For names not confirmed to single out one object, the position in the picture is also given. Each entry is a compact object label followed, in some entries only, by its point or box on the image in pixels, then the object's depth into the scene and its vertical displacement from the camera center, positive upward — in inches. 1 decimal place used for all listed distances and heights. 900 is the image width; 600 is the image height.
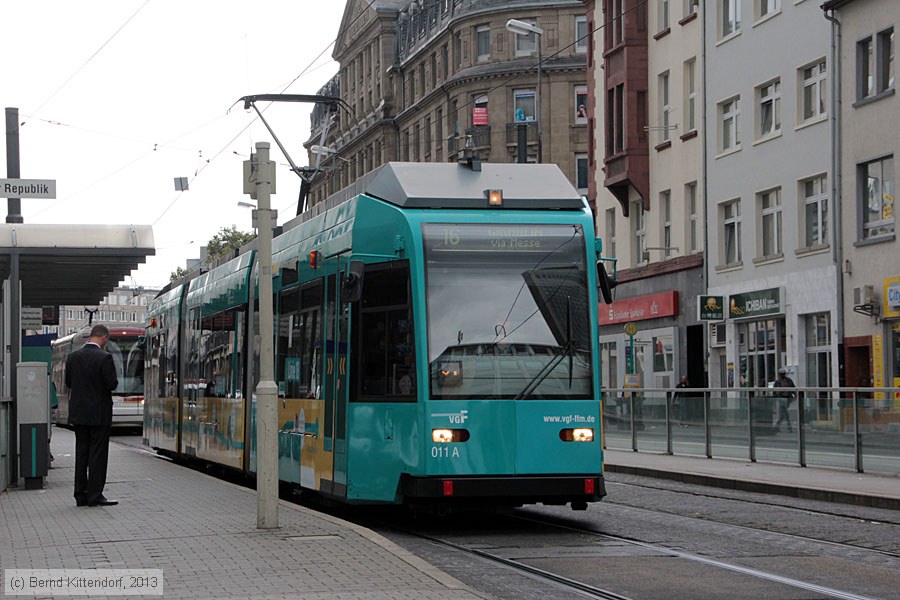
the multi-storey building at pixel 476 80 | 2696.9 +560.2
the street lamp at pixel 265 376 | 483.2 +1.8
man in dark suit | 594.2 -12.3
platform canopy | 728.3 +66.4
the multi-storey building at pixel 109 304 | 7169.3 +403.4
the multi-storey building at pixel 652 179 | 1723.7 +236.6
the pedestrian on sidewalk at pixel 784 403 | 900.0 -16.4
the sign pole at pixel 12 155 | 981.2 +147.4
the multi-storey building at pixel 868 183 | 1266.0 +164.1
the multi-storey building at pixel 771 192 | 1405.0 +183.5
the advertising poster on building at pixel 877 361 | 1270.9 +11.3
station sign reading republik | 709.9 +92.2
